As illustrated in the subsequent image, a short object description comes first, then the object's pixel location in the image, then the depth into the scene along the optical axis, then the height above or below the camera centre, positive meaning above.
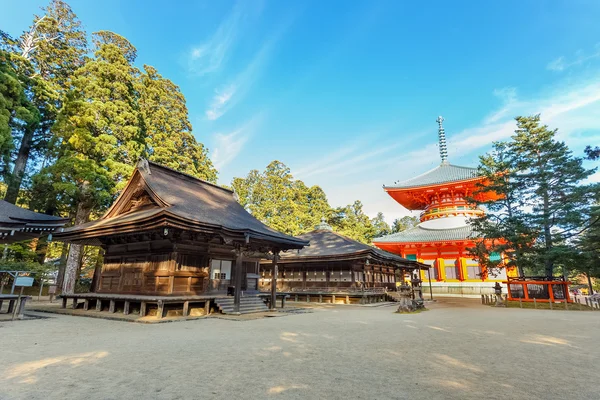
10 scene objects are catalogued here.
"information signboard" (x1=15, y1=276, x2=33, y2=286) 8.90 -0.23
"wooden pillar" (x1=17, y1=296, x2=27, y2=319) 9.95 -1.14
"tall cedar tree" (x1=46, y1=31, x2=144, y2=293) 17.27 +8.19
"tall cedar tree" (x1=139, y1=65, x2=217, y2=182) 22.36 +11.38
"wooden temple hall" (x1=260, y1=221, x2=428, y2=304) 19.47 +0.33
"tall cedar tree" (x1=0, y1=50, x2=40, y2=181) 17.29 +10.67
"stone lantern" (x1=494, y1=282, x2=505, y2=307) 18.25 -1.18
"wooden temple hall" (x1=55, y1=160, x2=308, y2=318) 11.20 +1.04
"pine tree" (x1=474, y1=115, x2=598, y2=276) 17.30 +4.69
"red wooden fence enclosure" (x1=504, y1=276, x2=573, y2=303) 17.81 -0.70
